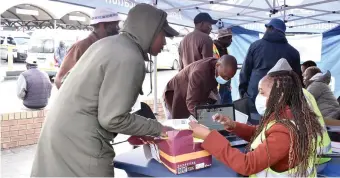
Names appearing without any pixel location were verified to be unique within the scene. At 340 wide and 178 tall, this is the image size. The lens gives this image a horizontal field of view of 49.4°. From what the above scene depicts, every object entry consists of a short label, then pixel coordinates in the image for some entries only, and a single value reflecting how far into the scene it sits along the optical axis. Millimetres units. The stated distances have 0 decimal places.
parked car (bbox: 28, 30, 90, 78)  13594
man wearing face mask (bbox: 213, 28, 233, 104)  3789
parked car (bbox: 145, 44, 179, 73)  17406
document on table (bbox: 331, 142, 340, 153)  2090
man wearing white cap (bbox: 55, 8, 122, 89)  2855
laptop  2189
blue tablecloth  1697
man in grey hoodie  1526
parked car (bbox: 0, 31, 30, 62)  18188
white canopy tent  4275
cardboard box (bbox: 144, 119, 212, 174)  1647
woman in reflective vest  1560
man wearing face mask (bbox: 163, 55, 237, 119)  2686
